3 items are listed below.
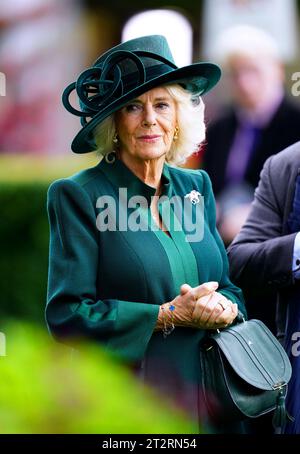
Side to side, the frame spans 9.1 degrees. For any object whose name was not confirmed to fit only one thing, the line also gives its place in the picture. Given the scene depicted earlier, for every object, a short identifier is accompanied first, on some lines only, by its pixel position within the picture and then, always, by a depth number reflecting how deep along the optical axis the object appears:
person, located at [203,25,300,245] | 9.03
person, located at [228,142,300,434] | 6.02
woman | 5.36
